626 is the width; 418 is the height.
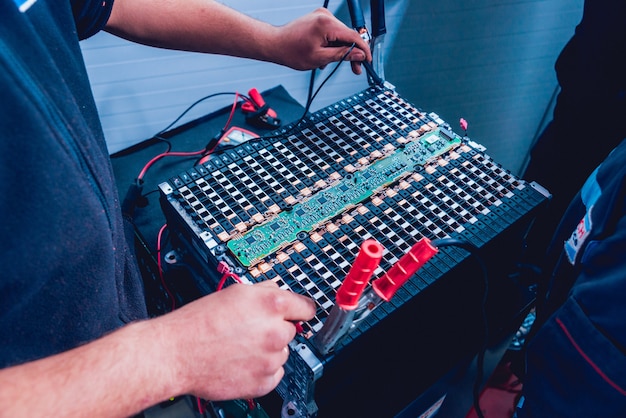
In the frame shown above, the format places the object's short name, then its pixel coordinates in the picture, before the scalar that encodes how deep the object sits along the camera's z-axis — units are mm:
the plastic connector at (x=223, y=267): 710
